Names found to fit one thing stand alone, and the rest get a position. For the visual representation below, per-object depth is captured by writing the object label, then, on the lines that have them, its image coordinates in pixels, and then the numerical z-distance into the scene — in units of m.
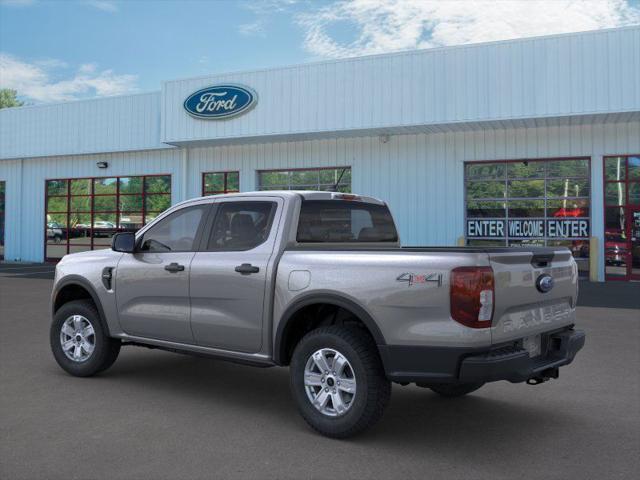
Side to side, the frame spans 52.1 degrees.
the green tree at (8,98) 76.81
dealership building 16.52
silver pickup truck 4.20
